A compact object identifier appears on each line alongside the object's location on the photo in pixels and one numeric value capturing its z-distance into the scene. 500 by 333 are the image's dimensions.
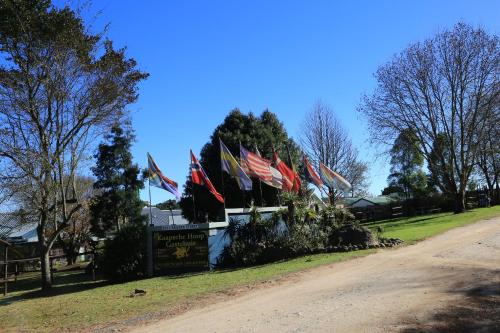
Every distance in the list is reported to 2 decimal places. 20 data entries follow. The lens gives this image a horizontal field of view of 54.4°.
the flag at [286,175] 23.09
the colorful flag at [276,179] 22.34
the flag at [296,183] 23.26
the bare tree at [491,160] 38.53
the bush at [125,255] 17.98
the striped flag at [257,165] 21.25
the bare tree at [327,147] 42.09
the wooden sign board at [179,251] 18.64
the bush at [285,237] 19.23
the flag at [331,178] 23.94
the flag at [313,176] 23.73
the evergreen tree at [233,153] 29.86
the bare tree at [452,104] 36.25
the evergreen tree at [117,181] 33.16
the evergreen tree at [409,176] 60.09
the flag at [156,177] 20.00
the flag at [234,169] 21.13
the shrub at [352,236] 19.73
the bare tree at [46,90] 17.09
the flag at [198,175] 20.50
